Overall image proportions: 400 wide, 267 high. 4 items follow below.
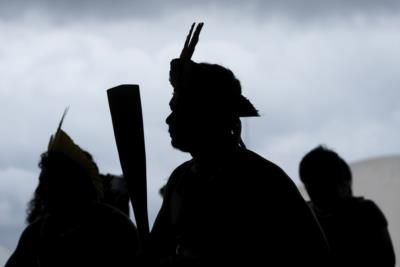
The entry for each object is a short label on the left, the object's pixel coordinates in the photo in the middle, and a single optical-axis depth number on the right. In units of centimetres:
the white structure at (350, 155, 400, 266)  1859
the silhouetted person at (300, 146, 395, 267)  706
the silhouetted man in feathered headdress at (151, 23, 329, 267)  493
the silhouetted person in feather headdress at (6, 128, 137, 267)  708
